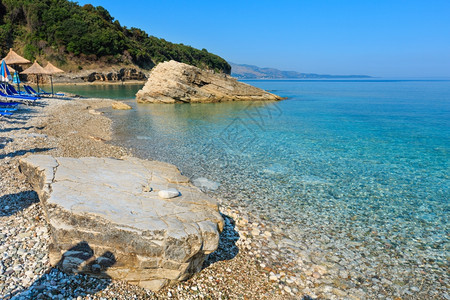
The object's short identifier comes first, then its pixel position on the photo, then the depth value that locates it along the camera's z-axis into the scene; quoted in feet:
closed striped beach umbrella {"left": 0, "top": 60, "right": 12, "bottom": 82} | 79.56
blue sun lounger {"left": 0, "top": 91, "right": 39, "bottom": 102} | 79.93
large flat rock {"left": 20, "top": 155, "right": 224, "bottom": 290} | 15.97
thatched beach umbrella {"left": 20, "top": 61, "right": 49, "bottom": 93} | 106.11
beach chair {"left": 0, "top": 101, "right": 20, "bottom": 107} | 71.31
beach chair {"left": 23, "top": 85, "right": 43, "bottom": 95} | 102.54
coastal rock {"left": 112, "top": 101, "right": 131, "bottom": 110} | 103.59
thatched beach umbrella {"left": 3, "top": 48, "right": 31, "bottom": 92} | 105.27
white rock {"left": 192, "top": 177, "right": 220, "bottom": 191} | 35.60
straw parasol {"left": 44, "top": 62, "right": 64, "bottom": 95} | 108.68
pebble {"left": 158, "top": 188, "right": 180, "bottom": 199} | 20.97
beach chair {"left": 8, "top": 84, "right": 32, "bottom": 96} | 86.10
